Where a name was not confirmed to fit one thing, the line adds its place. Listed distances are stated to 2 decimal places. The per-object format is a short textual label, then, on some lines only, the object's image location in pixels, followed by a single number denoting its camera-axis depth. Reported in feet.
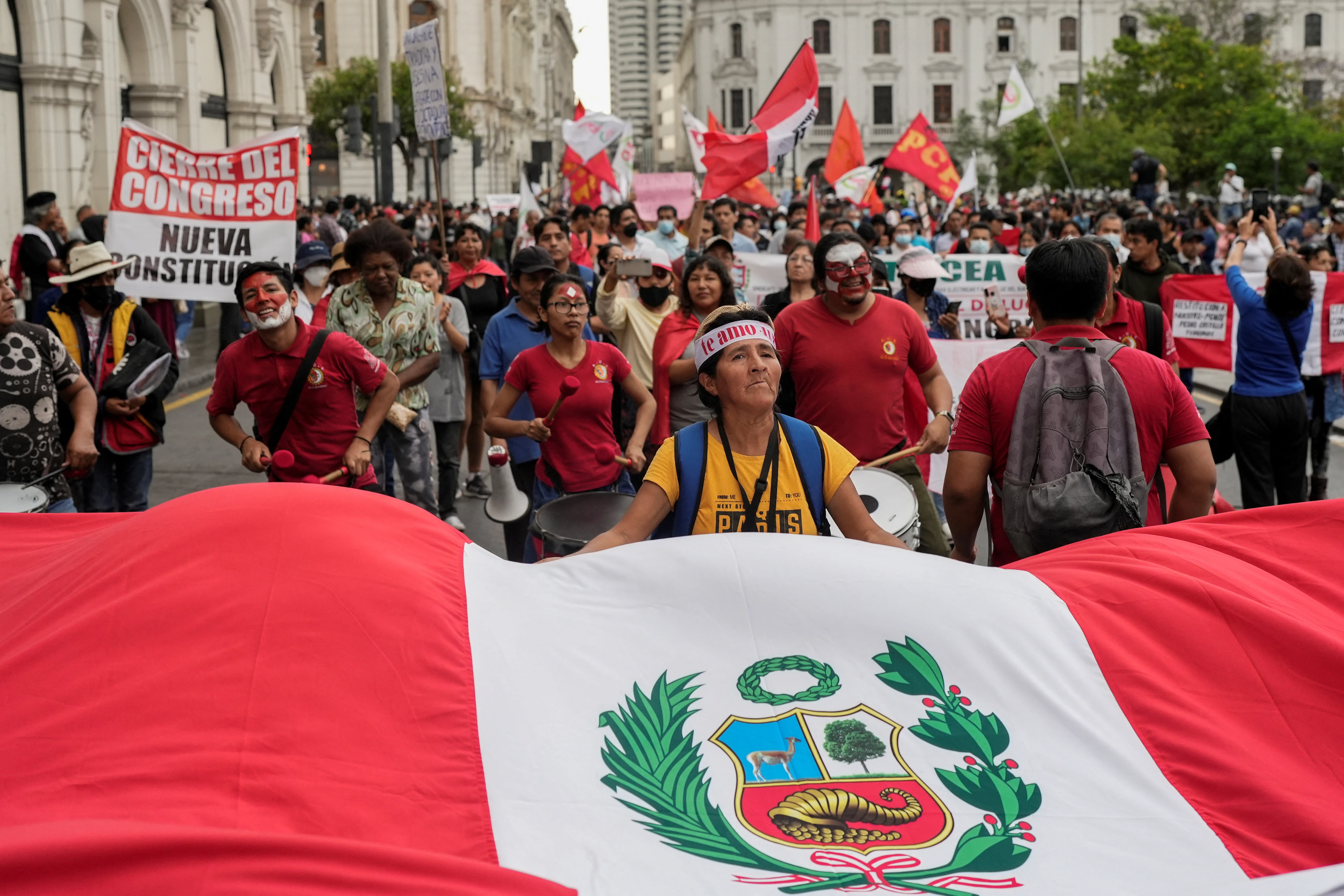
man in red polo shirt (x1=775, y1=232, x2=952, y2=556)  19.69
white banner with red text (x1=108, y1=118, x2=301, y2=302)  28.99
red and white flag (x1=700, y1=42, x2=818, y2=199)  43.09
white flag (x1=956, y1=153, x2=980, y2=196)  68.64
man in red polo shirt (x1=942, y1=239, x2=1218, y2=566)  13.94
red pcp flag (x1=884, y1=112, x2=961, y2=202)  59.52
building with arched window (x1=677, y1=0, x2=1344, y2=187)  306.14
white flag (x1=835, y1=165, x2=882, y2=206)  64.85
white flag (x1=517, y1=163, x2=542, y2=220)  56.95
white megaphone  20.22
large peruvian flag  8.99
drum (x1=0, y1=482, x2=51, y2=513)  15.75
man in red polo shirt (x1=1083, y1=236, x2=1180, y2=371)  20.95
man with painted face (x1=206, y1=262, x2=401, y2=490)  19.29
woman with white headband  13.73
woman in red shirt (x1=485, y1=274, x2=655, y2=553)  20.85
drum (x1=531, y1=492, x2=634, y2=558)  15.34
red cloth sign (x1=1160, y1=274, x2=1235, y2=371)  35.37
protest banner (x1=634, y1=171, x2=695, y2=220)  58.70
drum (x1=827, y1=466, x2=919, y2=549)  15.90
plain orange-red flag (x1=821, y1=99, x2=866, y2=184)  57.21
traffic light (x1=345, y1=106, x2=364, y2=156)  84.28
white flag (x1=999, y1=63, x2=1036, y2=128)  66.85
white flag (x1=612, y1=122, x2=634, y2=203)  83.10
